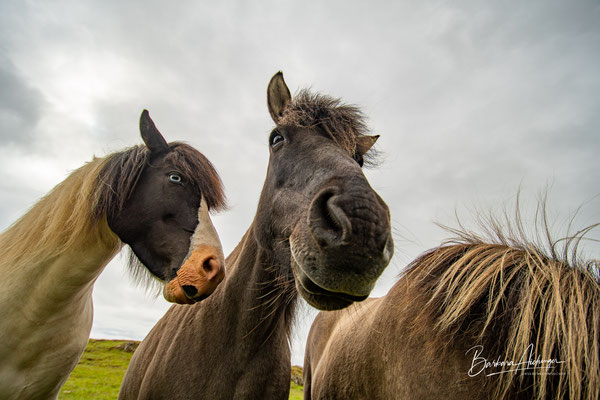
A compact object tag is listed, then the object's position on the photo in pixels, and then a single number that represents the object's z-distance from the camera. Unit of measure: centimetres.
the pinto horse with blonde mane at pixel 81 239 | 89
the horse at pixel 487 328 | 51
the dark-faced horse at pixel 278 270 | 51
